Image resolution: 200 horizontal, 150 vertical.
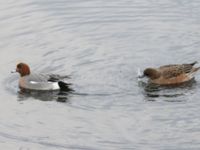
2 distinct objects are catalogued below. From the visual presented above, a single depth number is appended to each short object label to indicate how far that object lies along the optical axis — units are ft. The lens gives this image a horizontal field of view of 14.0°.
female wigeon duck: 59.82
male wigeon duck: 59.57
